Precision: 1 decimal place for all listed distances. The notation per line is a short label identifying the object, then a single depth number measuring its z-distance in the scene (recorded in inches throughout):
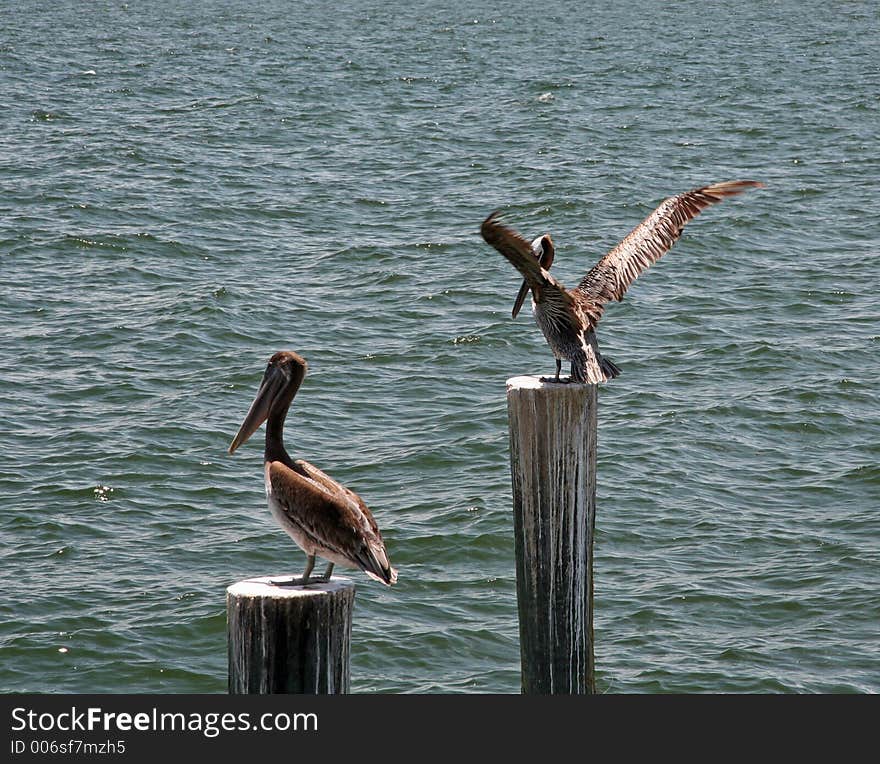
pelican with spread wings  575.5
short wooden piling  411.2
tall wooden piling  508.4
